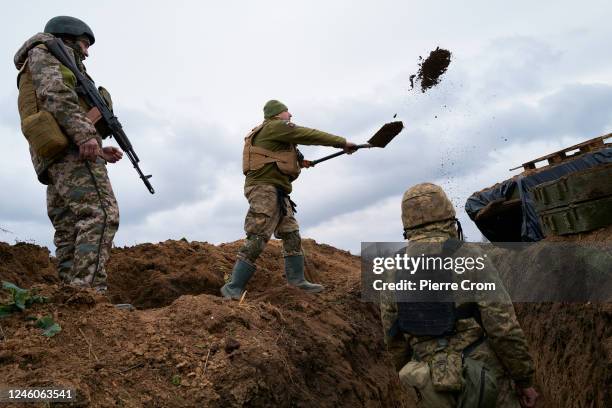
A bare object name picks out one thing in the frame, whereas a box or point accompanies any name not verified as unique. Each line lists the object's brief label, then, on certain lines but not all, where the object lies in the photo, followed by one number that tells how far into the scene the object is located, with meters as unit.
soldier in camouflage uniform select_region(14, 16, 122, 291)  4.97
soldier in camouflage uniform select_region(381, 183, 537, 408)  3.54
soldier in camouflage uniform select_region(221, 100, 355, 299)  6.41
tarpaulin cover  8.72
